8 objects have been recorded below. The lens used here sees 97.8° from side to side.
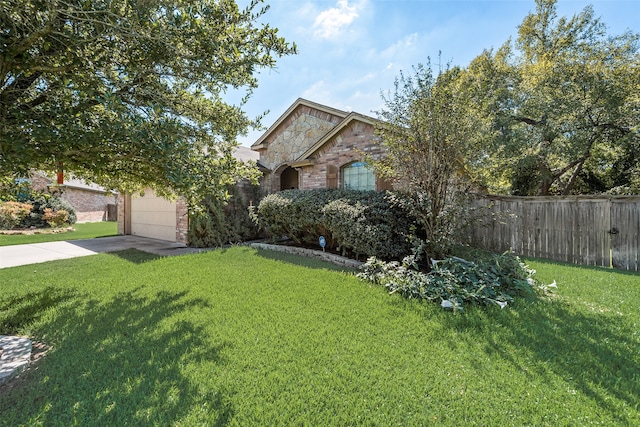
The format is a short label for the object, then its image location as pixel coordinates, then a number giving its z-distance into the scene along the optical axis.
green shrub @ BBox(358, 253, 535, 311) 4.57
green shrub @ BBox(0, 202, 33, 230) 14.22
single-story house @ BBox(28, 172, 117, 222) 21.38
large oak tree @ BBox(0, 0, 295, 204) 3.15
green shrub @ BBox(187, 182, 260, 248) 10.41
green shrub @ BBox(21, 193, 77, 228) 15.48
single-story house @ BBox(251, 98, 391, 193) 9.68
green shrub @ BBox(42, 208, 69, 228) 15.58
